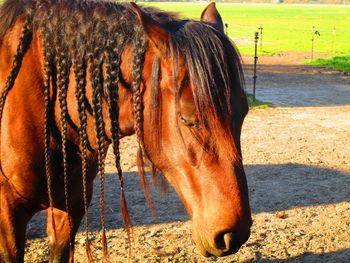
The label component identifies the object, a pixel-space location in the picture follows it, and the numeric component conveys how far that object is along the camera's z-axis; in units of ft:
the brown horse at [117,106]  5.65
